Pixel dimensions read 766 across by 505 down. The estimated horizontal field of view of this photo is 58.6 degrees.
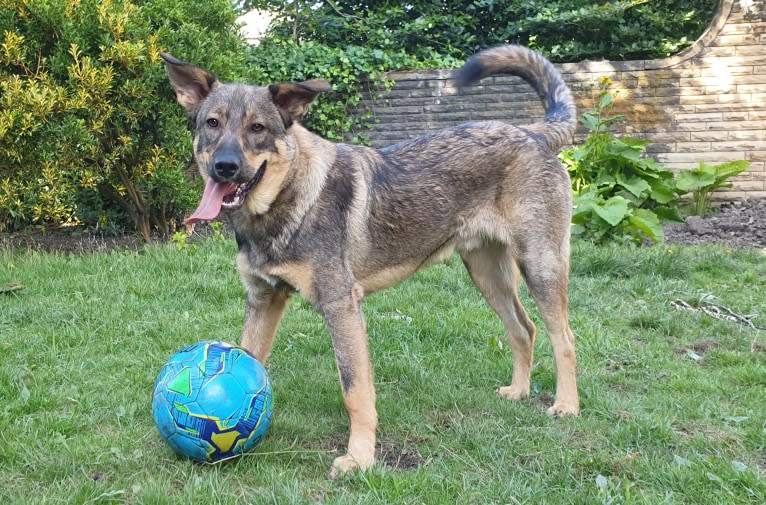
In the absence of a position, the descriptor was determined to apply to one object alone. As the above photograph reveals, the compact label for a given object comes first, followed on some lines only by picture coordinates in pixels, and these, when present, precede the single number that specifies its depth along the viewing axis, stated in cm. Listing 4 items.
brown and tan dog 361
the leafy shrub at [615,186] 867
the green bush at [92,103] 692
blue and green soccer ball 317
